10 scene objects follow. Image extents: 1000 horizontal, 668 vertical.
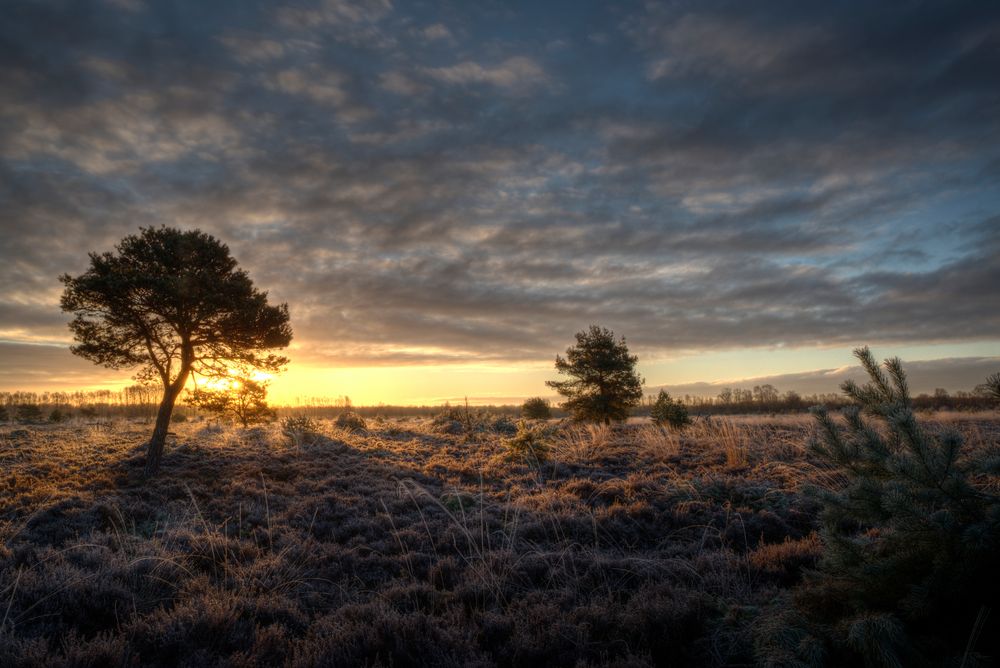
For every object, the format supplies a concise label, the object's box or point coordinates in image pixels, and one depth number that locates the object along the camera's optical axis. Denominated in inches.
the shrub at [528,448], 581.3
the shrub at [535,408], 1553.9
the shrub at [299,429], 825.9
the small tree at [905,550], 105.8
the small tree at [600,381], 1080.2
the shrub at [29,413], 1431.7
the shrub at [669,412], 880.9
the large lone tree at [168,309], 584.7
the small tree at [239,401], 666.2
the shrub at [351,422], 1160.5
